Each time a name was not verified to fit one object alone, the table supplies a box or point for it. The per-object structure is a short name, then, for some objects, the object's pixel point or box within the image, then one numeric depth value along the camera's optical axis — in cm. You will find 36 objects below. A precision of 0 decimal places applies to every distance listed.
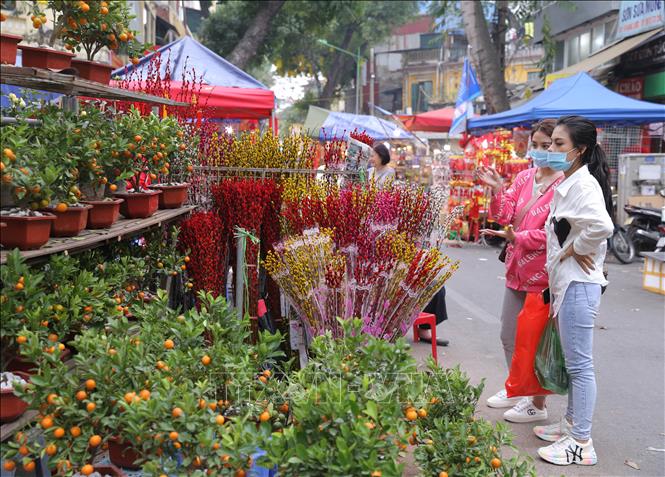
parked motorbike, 1155
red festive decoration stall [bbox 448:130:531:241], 1402
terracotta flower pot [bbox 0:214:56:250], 268
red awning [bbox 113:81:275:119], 966
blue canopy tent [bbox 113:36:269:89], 1008
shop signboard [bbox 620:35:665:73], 1602
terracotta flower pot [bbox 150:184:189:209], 457
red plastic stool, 559
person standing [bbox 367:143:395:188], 776
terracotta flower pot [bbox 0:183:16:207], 268
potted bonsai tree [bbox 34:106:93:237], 297
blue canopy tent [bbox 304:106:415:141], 2039
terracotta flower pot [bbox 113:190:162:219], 396
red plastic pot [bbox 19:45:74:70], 309
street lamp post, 3947
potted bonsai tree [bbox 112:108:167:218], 361
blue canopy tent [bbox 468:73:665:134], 1249
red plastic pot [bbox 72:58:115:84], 356
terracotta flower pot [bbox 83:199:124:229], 340
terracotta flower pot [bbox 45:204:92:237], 306
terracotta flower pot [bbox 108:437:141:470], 297
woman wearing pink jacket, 461
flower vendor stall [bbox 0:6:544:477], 251
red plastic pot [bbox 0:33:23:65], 271
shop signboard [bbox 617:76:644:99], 1741
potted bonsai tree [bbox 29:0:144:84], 330
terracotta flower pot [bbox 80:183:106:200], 340
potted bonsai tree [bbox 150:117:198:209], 399
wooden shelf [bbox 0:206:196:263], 279
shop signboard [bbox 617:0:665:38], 1568
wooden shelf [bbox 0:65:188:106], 264
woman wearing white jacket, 402
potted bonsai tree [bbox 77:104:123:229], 329
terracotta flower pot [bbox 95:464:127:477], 296
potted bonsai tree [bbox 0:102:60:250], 260
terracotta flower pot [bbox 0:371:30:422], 259
